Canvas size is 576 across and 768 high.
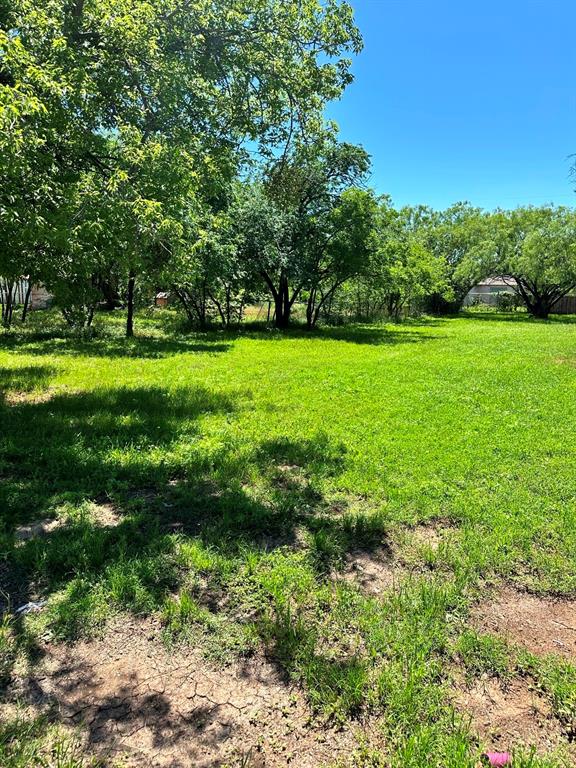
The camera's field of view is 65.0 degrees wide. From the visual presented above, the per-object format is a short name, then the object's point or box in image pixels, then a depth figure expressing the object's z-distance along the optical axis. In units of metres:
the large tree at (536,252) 26.72
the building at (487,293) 44.84
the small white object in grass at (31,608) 2.23
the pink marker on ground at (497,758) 1.60
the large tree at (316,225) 16.27
